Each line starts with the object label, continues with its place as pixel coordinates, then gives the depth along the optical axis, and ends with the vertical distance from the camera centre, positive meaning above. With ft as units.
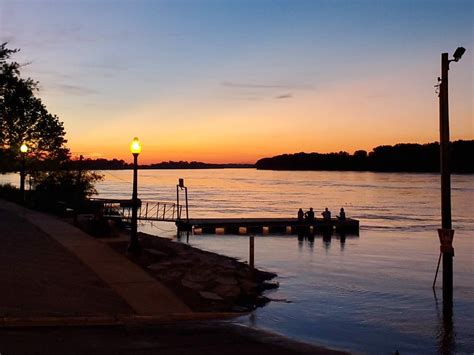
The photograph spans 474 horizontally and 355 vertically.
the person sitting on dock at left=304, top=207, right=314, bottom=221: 153.48 -9.91
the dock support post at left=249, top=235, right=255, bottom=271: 62.02 -8.02
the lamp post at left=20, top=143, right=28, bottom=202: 99.35 +0.60
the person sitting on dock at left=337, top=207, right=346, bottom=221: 155.41 -10.28
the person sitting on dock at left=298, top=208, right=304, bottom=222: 153.17 -9.91
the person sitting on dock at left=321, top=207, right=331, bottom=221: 154.30 -9.92
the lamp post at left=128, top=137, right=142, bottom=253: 56.95 -2.46
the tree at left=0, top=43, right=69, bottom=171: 106.04 +11.19
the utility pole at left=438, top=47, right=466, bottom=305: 50.39 +0.12
